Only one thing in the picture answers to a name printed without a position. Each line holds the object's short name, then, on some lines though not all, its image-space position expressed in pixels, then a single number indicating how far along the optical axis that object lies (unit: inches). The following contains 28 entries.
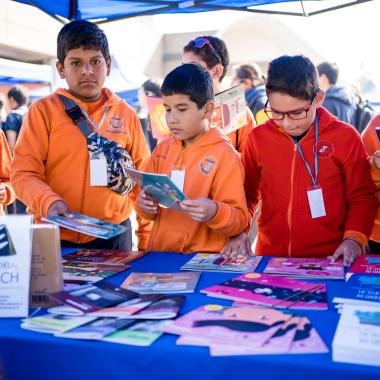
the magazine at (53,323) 47.3
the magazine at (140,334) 43.8
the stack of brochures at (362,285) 53.2
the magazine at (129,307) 49.2
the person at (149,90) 210.0
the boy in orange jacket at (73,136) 84.6
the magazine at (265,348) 41.0
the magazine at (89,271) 64.9
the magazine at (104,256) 74.7
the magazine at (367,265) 65.1
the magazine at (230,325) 43.3
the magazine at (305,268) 63.6
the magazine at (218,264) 67.9
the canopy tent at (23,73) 239.7
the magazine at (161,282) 58.9
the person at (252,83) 158.1
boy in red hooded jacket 75.4
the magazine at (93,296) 51.5
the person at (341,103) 162.7
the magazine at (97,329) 45.0
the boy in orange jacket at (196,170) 75.0
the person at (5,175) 105.9
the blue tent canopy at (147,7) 119.4
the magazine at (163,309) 49.0
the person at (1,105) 202.0
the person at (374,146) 86.1
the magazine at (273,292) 52.5
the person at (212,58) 105.7
